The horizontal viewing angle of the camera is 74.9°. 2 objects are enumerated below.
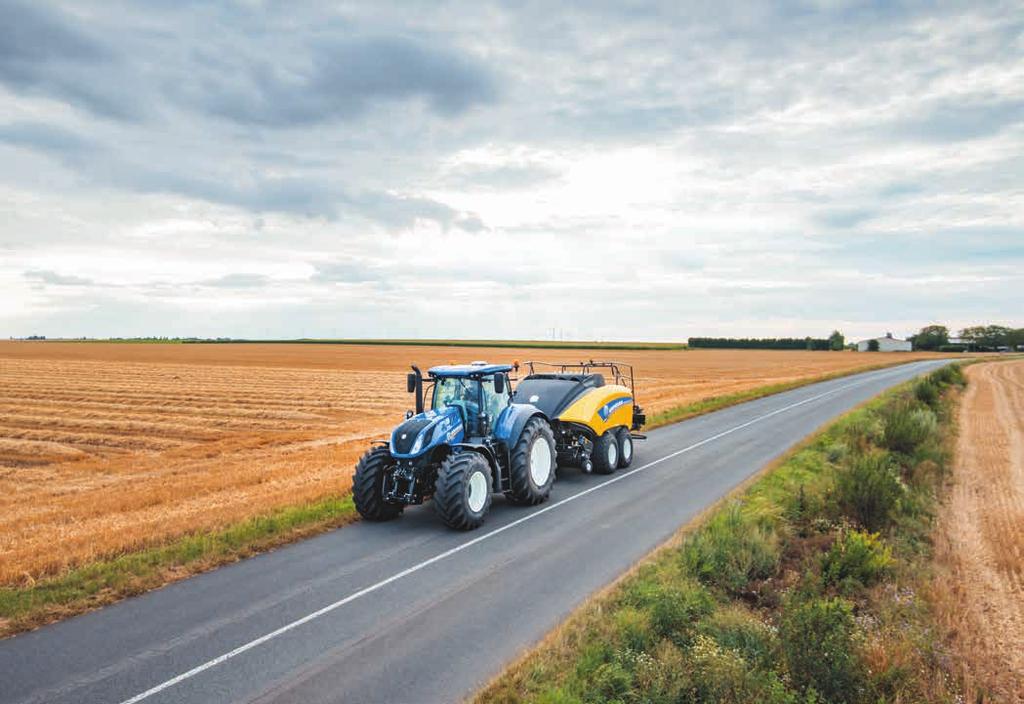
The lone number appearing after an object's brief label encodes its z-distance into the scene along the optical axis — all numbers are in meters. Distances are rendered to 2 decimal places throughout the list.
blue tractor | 11.26
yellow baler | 16.09
